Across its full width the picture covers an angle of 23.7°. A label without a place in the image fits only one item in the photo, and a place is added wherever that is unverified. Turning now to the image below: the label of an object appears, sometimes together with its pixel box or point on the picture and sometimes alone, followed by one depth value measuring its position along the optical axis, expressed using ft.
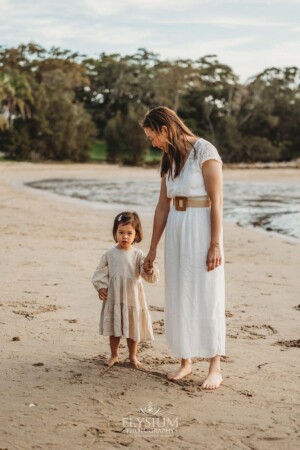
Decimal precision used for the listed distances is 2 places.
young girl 14.39
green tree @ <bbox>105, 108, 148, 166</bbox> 163.84
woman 13.44
